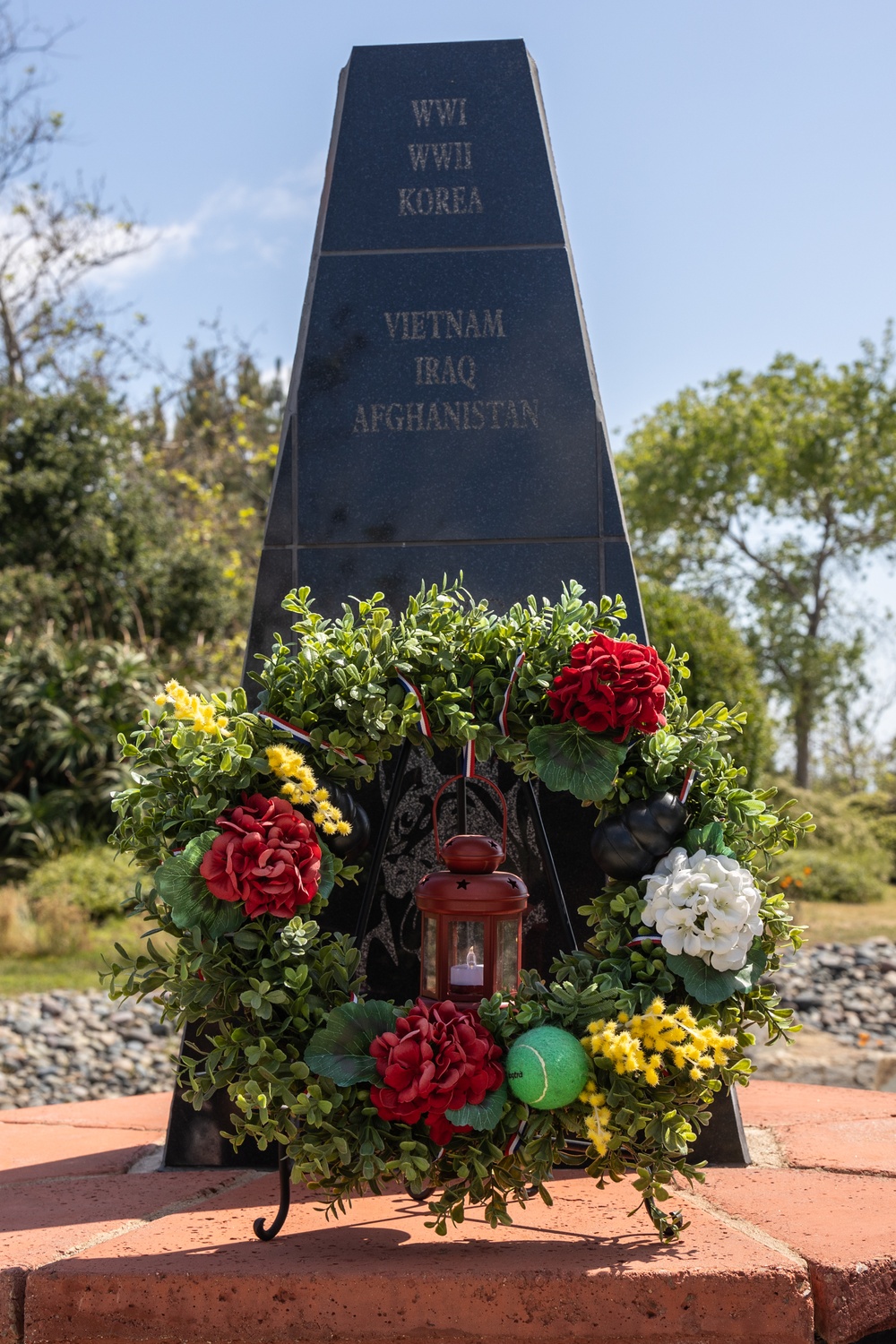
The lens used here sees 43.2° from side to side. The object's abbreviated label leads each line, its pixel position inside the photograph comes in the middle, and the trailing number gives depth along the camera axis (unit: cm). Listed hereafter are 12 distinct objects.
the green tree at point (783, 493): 1925
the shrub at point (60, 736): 1006
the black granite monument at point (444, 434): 300
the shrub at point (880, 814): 1435
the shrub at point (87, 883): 876
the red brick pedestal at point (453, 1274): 194
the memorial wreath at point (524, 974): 198
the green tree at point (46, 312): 1383
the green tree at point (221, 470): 1349
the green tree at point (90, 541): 1236
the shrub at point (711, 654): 1016
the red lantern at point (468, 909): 225
